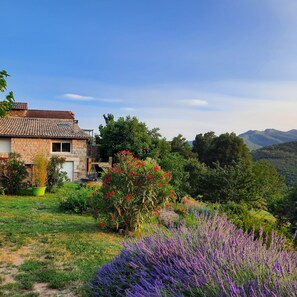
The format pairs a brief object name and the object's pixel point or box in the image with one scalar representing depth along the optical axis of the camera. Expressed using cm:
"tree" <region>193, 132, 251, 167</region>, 4038
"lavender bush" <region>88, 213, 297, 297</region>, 163
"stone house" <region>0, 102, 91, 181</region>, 2262
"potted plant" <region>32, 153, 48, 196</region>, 1434
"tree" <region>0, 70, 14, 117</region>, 589
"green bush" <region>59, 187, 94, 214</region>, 1012
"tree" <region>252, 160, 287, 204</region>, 1969
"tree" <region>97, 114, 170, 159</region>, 2504
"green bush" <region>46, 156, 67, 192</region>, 1528
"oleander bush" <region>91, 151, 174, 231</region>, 647
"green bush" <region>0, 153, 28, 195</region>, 1427
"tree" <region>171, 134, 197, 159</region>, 3906
